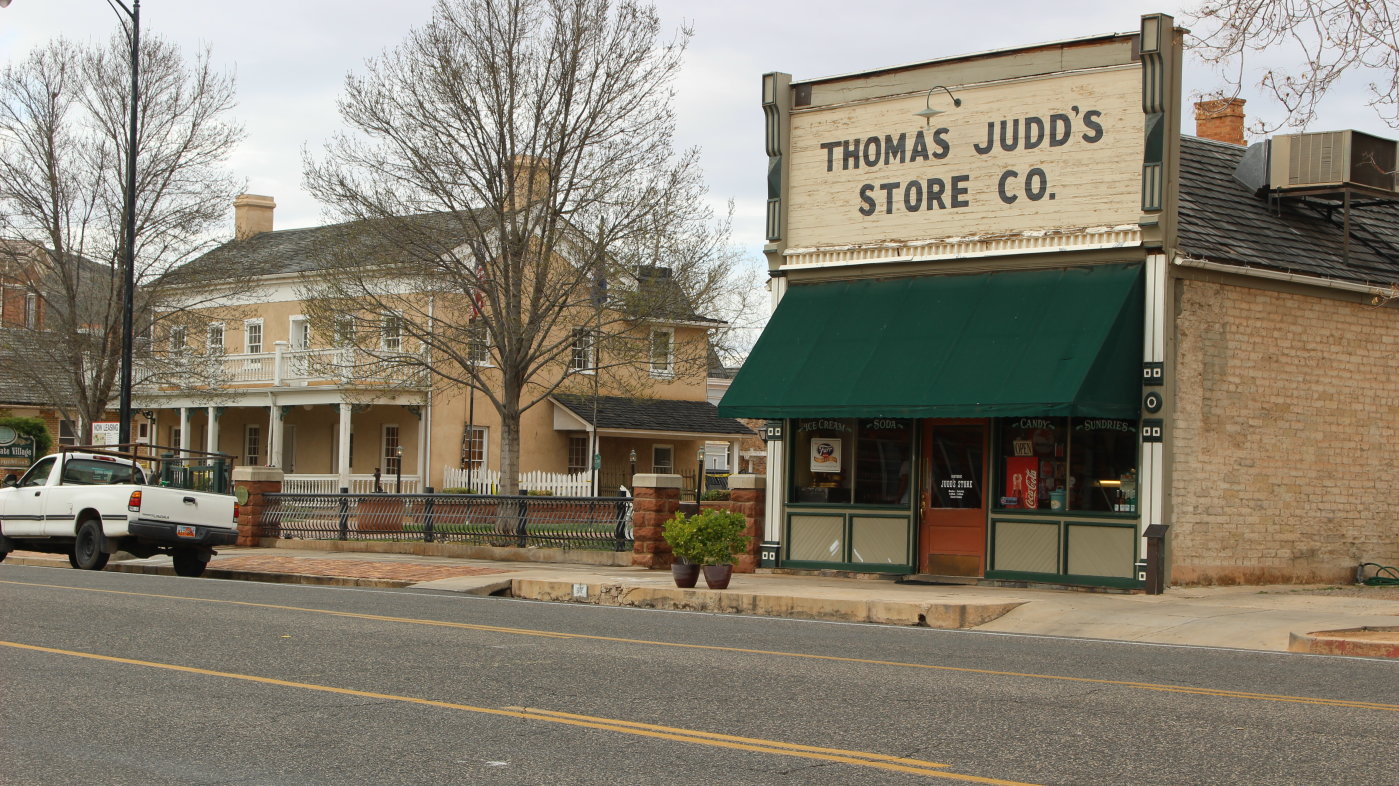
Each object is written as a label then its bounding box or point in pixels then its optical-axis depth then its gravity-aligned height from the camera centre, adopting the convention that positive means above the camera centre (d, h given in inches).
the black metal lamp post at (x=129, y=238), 1054.4 +146.0
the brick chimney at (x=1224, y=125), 954.7 +225.6
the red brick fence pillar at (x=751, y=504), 825.5 -26.0
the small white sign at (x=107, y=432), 1098.1 +7.0
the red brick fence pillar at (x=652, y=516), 864.3 -35.2
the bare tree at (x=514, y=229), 1093.8 +169.0
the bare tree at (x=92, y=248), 1300.4 +172.6
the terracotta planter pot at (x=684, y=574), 707.4 -56.0
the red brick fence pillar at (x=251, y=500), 1128.8 -41.4
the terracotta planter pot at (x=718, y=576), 701.3 -56.0
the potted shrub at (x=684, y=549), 702.5 -44.1
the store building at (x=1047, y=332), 703.7 +65.5
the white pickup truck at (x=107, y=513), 839.1 -40.5
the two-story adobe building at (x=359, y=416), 1513.3 +37.6
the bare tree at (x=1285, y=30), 516.4 +153.8
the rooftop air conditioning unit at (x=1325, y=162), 785.6 +164.6
